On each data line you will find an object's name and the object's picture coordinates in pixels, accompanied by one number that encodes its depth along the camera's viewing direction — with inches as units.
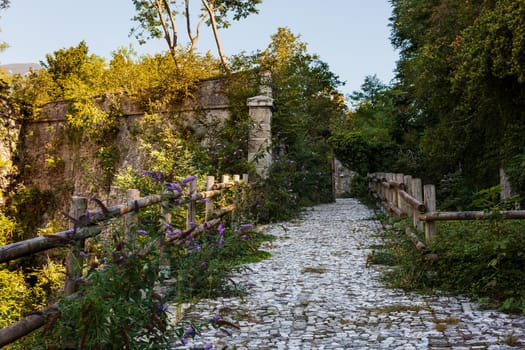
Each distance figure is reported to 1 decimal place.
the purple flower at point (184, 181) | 161.1
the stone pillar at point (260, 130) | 463.8
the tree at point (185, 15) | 746.8
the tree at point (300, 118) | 504.1
